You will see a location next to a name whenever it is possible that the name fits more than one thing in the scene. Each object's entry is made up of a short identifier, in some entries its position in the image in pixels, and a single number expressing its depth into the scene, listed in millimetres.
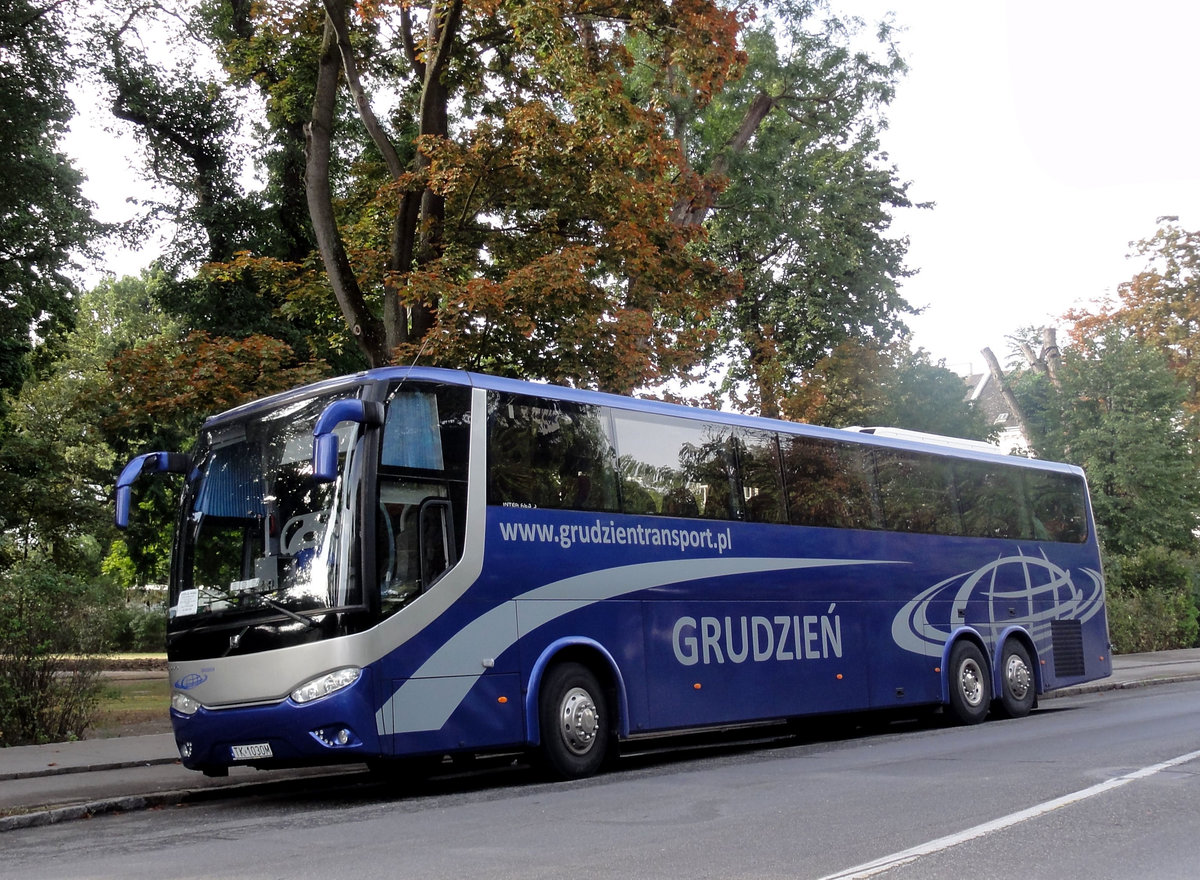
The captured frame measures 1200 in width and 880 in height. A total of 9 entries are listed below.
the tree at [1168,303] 48531
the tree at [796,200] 27516
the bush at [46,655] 14117
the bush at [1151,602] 34156
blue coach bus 10008
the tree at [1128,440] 37000
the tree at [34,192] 20281
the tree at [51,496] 22984
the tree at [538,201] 16266
